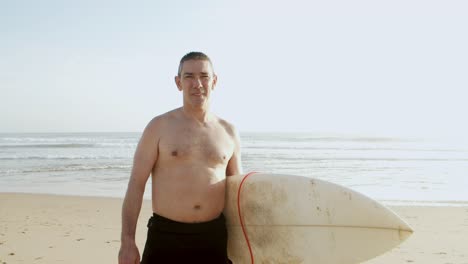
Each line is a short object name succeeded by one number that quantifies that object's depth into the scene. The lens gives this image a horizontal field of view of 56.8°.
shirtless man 2.41
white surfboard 2.88
